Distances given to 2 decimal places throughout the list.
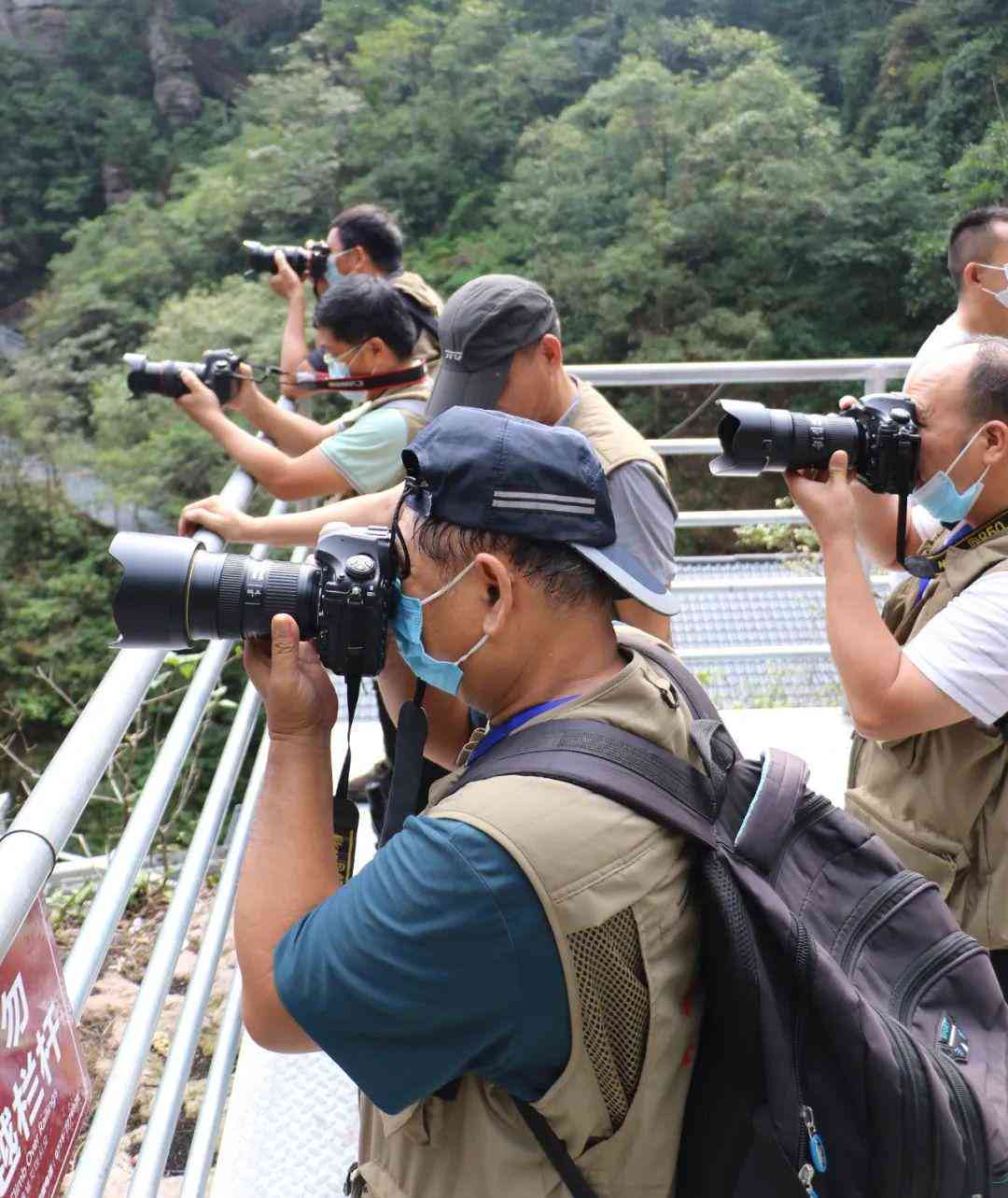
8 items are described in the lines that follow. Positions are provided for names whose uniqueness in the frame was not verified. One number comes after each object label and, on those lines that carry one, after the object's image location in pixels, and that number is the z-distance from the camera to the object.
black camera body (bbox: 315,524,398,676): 1.06
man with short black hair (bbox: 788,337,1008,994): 1.41
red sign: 0.76
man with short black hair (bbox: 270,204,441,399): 2.68
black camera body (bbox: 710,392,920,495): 1.55
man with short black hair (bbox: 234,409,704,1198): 0.85
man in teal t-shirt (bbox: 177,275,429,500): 2.17
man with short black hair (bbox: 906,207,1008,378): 2.41
